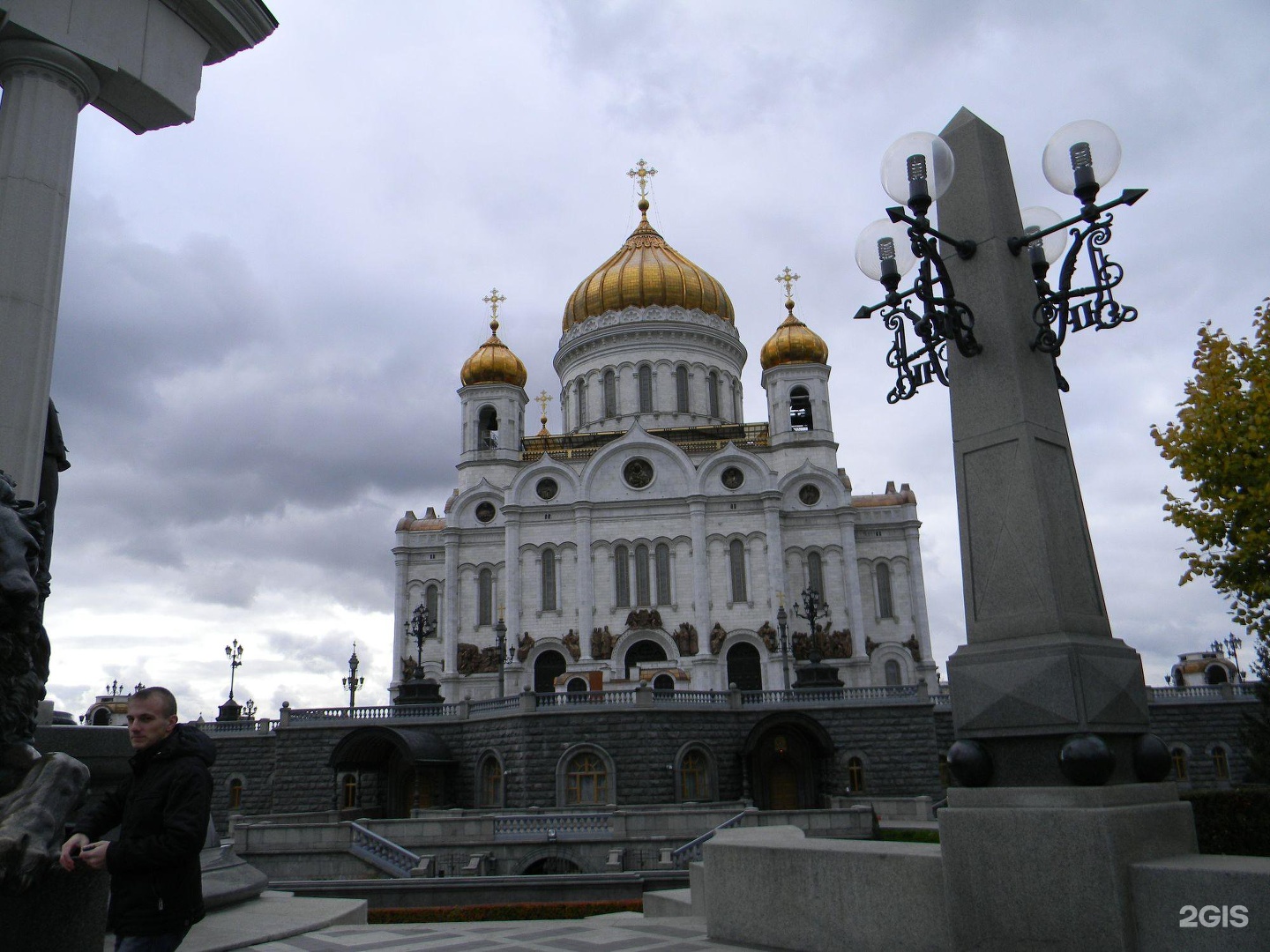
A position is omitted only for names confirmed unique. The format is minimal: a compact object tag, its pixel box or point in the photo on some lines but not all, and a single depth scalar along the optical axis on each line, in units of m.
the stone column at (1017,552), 6.12
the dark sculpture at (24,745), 3.76
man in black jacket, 3.69
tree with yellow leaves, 16.67
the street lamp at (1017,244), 7.04
